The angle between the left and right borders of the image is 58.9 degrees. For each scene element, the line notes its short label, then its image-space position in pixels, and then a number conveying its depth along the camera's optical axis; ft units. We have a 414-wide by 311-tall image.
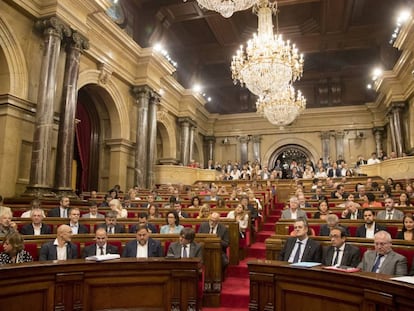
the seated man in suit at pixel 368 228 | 15.28
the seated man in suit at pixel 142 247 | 13.08
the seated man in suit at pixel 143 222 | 16.54
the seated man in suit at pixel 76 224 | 16.56
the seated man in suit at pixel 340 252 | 11.43
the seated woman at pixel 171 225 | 16.35
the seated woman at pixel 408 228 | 13.19
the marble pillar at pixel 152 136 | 41.60
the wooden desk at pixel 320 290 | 7.58
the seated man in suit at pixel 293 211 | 20.10
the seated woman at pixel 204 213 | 19.85
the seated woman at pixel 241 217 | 19.50
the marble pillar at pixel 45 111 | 25.03
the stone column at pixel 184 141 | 54.49
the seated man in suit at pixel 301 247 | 12.27
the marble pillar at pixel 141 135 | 39.86
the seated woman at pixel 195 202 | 24.00
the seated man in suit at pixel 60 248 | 12.29
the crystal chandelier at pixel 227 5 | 23.49
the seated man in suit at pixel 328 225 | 14.53
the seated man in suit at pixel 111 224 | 16.74
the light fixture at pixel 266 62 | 28.32
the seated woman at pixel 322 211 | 18.99
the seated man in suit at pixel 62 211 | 19.90
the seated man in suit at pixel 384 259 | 10.08
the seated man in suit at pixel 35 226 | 15.64
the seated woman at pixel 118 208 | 21.48
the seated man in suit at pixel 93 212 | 20.17
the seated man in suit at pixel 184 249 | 13.23
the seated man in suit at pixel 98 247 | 12.90
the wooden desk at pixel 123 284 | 9.81
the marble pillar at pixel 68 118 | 27.25
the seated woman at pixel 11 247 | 10.77
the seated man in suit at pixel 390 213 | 17.67
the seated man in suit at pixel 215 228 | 16.38
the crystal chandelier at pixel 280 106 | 39.04
